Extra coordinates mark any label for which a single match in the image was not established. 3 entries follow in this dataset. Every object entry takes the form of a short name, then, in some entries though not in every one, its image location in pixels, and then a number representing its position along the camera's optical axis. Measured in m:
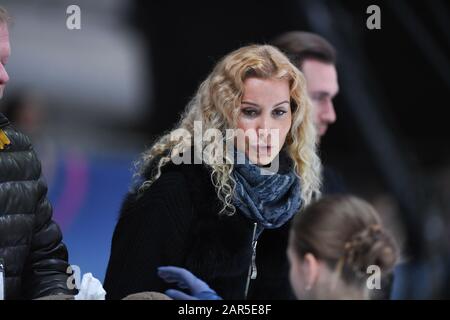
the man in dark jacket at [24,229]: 6.29
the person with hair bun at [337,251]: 6.42
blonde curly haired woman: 6.89
